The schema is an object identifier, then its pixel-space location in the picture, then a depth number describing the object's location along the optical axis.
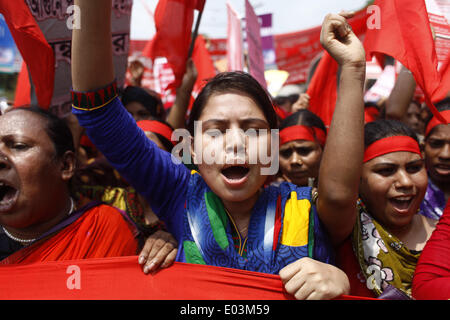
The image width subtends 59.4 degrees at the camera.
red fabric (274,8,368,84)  6.50
